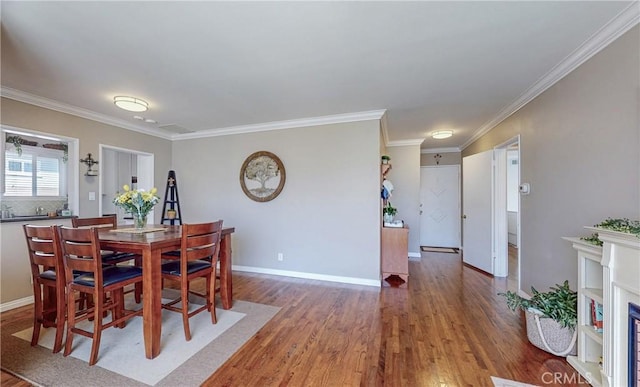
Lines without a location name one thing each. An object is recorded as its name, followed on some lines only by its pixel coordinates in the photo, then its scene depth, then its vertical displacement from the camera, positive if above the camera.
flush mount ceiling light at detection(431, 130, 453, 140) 4.51 +1.08
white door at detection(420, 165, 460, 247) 6.04 -0.30
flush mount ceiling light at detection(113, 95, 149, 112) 2.87 +1.03
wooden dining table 1.85 -0.57
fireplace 1.31 -0.79
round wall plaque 3.98 +0.27
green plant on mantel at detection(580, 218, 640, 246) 1.36 -0.19
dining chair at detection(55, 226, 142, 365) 1.77 -0.66
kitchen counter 2.77 -0.30
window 3.37 +0.28
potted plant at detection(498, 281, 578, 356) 1.88 -0.96
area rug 1.66 -1.21
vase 2.57 -0.28
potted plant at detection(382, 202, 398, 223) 3.95 -0.31
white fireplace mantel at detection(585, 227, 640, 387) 1.32 -0.55
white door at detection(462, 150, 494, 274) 4.06 -0.30
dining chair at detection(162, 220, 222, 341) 2.07 -0.65
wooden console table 3.66 -0.87
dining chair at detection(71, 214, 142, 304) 2.53 -0.63
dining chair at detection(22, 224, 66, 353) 1.87 -0.64
